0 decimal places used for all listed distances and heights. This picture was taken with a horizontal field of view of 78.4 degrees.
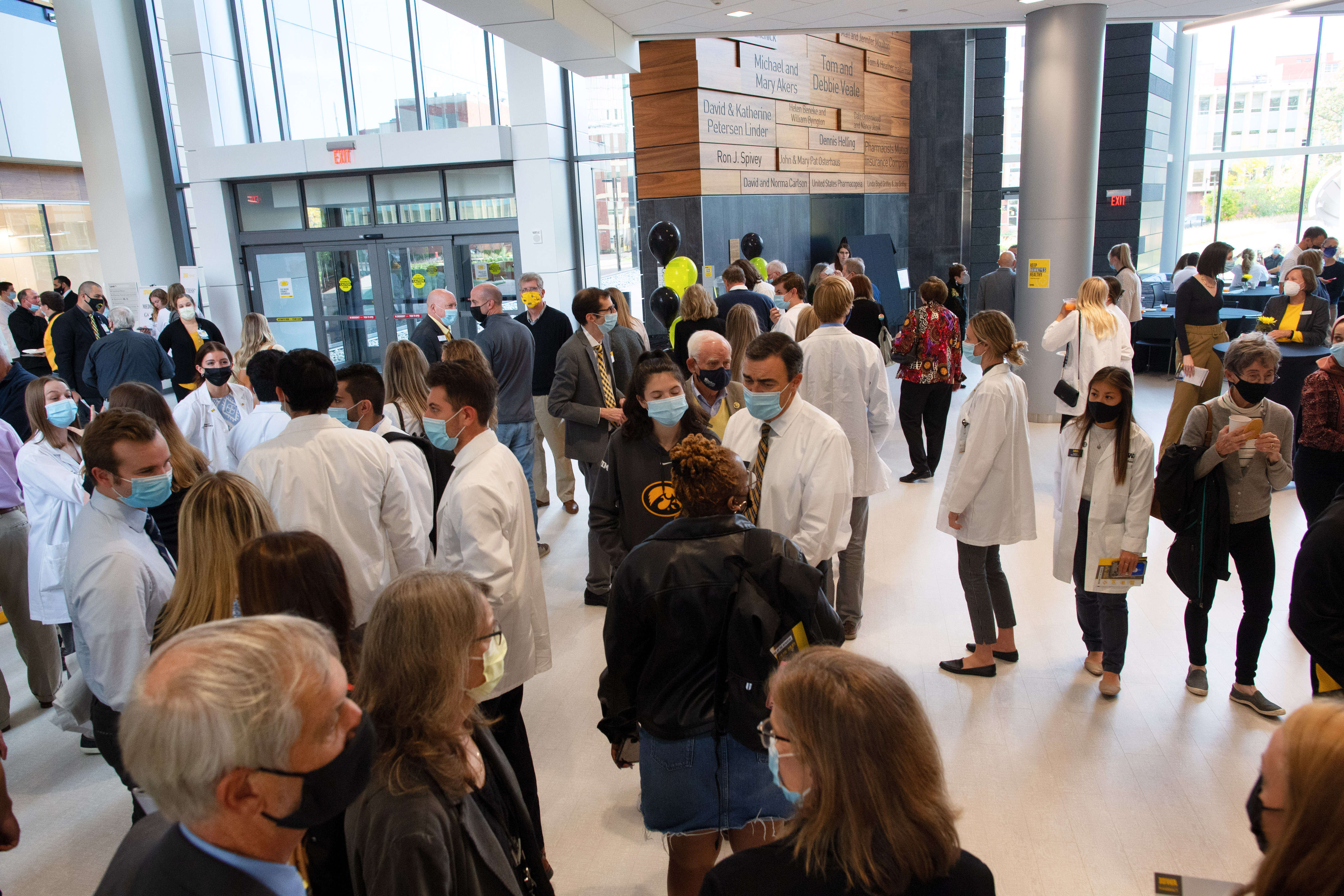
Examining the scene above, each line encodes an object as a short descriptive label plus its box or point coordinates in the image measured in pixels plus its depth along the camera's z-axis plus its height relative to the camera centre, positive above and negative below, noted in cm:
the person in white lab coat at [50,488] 331 -85
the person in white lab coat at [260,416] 357 -69
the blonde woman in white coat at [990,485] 358 -104
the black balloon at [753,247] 924 +4
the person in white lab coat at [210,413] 448 -74
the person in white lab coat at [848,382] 443 -71
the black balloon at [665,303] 776 -45
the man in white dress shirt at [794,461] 290 -75
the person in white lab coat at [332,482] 279 -71
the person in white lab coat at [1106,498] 329 -106
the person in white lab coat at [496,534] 248 -82
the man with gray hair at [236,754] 103 -60
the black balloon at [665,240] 828 +14
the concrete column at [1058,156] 735 +72
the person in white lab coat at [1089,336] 623 -75
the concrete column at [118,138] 1232 +210
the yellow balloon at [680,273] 809 -19
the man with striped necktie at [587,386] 482 -74
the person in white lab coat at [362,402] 372 -60
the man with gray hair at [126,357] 675 -64
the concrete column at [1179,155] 1598 +150
